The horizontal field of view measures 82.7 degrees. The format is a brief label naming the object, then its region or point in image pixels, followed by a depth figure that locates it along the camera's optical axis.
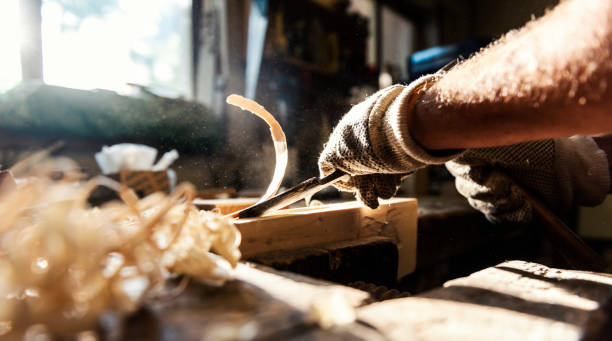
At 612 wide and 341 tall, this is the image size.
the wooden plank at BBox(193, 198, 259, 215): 1.13
